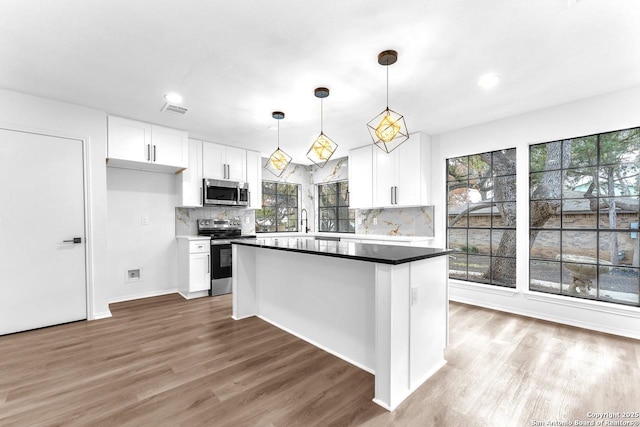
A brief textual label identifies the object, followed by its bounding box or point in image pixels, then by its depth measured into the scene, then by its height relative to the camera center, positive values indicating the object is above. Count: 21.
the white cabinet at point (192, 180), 4.39 +0.49
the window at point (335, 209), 5.96 +0.03
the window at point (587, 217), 2.98 -0.09
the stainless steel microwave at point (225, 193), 4.56 +0.31
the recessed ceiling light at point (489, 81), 2.62 +1.21
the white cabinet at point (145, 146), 3.58 +0.88
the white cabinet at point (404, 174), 4.27 +0.56
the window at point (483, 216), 3.83 -0.10
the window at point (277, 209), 5.85 +0.04
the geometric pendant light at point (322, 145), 2.72 +0.62
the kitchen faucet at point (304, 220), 6.41 -0.22
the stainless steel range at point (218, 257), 4.41 -0.71
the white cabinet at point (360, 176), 4.89 +0.60
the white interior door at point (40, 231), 2.92 -0.20
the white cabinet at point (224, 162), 4.59 +0.83
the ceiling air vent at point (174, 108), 3.25 +1.20
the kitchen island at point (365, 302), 1.79 -0.74
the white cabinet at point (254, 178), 5.13 +0.60
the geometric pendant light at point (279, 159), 3.16 +0.57
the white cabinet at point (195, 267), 4.21 -0.84
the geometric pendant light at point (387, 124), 2.17 +0.66
